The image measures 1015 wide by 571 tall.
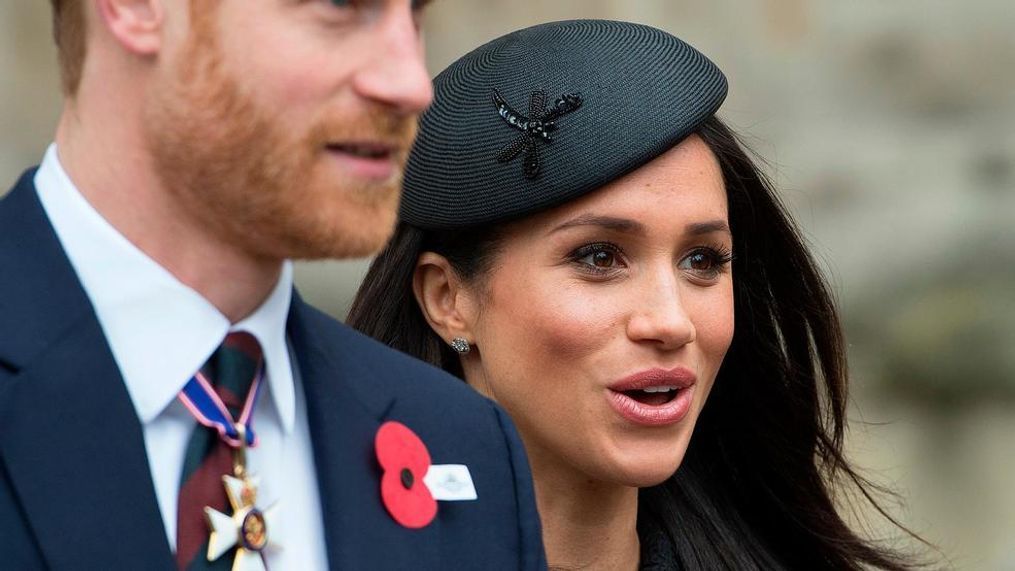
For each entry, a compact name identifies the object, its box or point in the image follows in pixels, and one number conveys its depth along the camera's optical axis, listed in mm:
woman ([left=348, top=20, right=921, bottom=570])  7574
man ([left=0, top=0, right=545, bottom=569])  4527
